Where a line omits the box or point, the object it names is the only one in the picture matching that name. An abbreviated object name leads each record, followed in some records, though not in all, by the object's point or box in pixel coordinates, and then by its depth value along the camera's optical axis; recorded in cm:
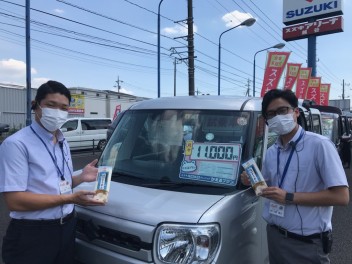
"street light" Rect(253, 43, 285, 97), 2773
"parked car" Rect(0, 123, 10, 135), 2659
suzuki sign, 2506
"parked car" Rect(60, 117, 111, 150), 1739
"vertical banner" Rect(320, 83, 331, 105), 2791
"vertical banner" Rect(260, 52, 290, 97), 1709
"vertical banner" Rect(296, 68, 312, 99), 2245
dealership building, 3453
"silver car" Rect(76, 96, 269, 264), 220
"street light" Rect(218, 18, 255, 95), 2011
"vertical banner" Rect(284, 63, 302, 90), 2104
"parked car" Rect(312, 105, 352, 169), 894
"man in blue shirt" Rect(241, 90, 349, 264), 216
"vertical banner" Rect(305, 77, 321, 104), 2403
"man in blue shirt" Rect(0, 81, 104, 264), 212
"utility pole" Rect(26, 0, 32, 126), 1388
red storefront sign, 2514
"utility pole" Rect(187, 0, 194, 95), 1509
